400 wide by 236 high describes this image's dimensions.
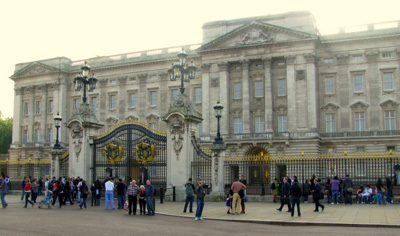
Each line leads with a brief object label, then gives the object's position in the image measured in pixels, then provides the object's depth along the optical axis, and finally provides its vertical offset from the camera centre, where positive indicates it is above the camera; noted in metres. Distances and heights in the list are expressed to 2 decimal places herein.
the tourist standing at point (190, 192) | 20.09 -1.27
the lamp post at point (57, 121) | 33.47 +3.12
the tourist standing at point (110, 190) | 22.56 -1.29
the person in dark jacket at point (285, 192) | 20.23 -1.32
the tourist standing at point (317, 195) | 20.89 -1.47
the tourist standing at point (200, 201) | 18.06 -1.47
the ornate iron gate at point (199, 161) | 26.31 +0.08
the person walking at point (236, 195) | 19.92 -1.38
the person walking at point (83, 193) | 23.81 -1.48
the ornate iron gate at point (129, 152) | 27.73 +0.69
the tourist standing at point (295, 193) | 19.02 -1.25
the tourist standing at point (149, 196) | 19.91 -1.40
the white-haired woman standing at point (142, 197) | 20.20 -1.45
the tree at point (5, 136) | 95.24 +5.76
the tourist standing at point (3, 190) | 23.00 -1.28
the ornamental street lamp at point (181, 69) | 26.89 +5.47
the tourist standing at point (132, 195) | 20.41 -1.37
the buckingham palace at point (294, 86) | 54.03 +9.37
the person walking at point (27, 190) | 24.50 -1.35
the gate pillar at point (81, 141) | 29.16 +1.42
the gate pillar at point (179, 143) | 26.20 +1.12
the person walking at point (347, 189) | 25.23 -1.46
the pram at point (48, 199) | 24.06 -1.83
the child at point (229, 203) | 20.41 -1.75
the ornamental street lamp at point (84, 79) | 29.17 +5.29
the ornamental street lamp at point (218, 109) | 26.86 +3.09
